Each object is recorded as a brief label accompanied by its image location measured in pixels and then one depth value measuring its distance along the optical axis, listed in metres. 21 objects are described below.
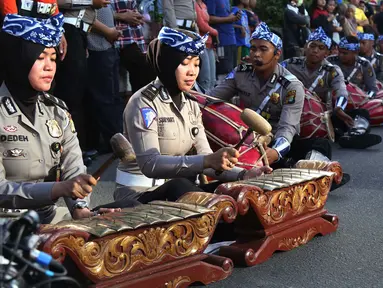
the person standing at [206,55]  8.42
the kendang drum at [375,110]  9.07
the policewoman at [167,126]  3.86
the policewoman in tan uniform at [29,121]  3.28
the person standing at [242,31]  10.17
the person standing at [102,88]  6.72
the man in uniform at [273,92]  5.54
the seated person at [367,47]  11.09
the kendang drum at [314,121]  6.65
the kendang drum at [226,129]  4.81
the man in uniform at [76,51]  6.18
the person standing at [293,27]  11.91
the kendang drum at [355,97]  8.69
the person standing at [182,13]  7.55
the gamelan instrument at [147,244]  2.94
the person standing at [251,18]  10.83
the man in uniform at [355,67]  9.31
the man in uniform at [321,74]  7.64
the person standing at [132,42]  6.92
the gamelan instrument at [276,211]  3.79
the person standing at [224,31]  9.41
